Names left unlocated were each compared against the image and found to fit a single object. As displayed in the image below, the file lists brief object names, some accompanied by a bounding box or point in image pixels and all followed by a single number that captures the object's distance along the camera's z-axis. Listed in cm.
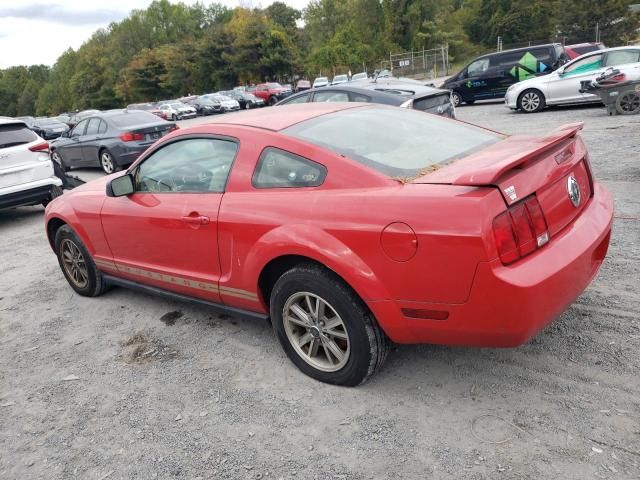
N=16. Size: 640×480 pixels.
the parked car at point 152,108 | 3541
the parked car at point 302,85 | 4604
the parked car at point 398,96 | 958
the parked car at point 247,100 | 4025
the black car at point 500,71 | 1675
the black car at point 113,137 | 1233
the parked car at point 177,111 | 3611
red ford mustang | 240
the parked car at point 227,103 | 3907
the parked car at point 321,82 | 4106
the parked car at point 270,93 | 4169
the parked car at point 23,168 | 816
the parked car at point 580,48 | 1992
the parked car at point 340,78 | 4068
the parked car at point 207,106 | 3934
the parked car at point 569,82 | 1222
